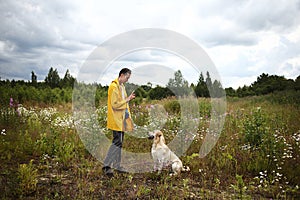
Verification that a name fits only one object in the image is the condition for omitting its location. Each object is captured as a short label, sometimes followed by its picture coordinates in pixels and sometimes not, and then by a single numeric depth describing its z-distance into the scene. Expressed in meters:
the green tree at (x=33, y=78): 31.49
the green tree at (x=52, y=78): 34.72
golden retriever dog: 5.46
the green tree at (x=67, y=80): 31.15
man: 5.31
